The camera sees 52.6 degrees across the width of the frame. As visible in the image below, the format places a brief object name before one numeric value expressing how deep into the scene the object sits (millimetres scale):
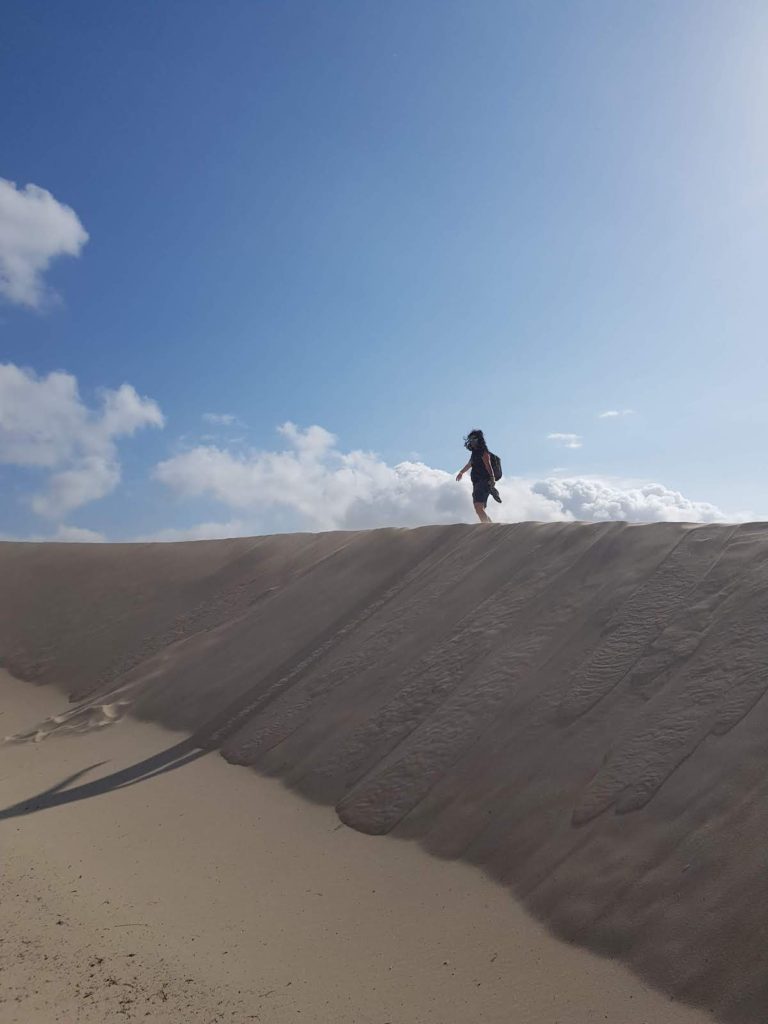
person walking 10625
